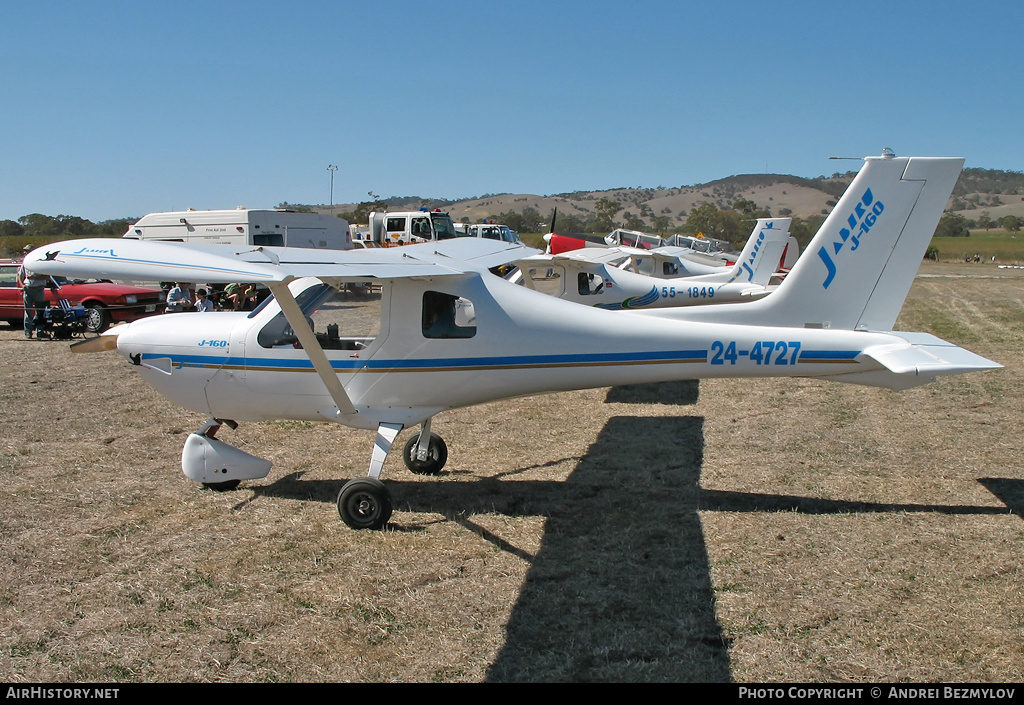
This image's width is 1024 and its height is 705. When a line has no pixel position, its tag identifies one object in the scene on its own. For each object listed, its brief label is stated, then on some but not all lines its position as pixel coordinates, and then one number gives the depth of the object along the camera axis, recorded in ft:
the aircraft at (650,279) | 44.29
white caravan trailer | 77.92
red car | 56.75
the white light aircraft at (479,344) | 19.81
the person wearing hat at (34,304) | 53.36
